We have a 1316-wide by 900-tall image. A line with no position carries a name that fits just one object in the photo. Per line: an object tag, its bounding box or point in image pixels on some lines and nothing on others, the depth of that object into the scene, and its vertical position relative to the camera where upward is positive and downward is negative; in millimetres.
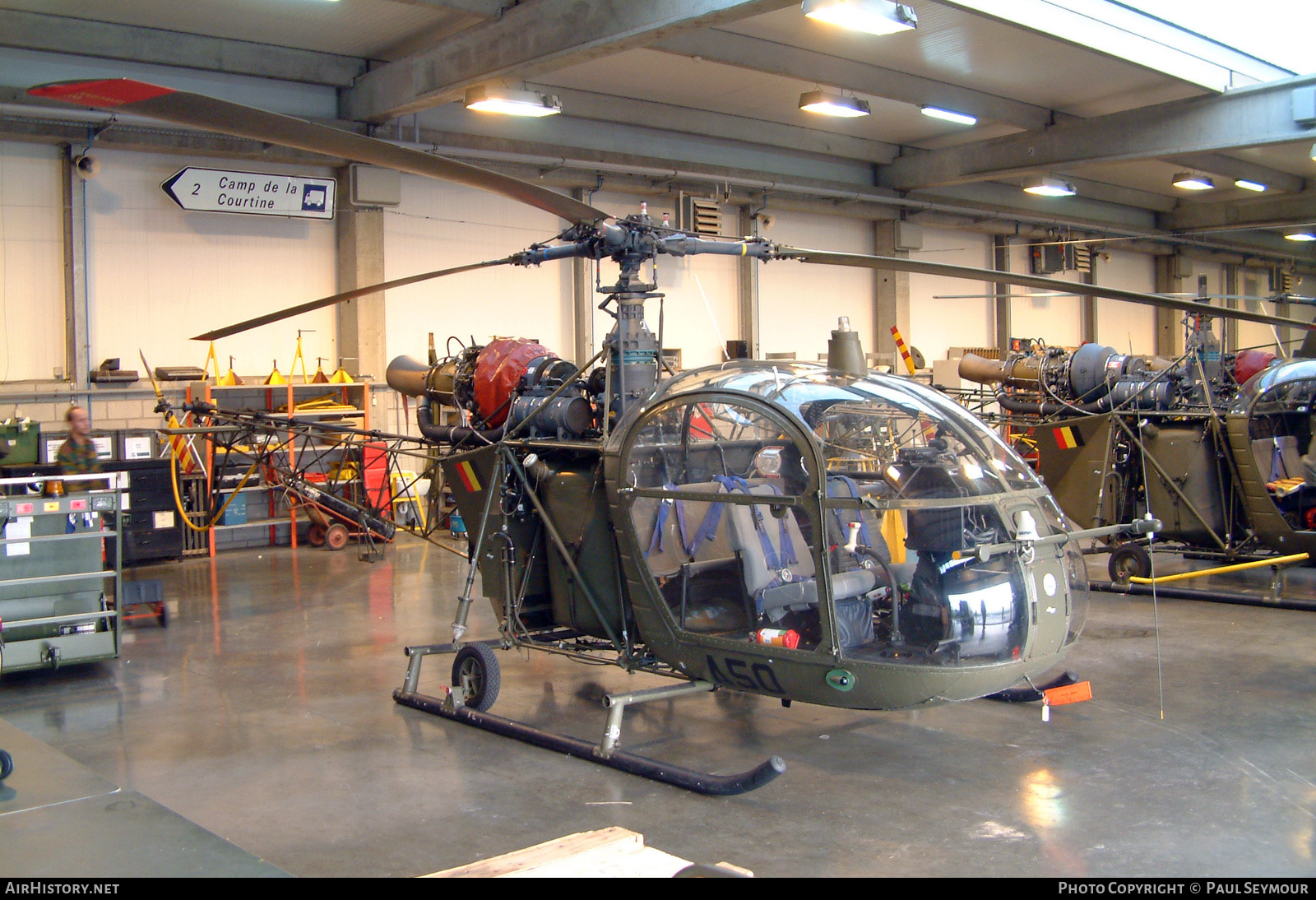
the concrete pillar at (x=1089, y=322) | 23609 +2272
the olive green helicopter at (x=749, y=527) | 4320 -423
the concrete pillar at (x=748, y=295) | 16750 +2144
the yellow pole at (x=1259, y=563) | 8523 -1132
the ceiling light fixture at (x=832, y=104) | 12938 +3968
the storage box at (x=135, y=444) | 10789 +20
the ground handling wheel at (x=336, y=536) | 12023 -1063
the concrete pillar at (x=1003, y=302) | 21344 +2487
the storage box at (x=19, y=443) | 9758 +55
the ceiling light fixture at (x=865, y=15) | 9125 +3604
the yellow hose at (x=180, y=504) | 10656 -595
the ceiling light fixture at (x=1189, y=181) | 18172 +4094
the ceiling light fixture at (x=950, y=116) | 13992 +4143
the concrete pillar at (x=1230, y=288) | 28609 +3577
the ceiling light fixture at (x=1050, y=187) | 17188 +3856
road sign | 11719 +2815
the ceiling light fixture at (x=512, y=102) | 11438 +3625
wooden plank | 2662 -1083
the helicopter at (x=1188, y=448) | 8789 -215
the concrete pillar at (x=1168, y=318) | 26078 +2555
